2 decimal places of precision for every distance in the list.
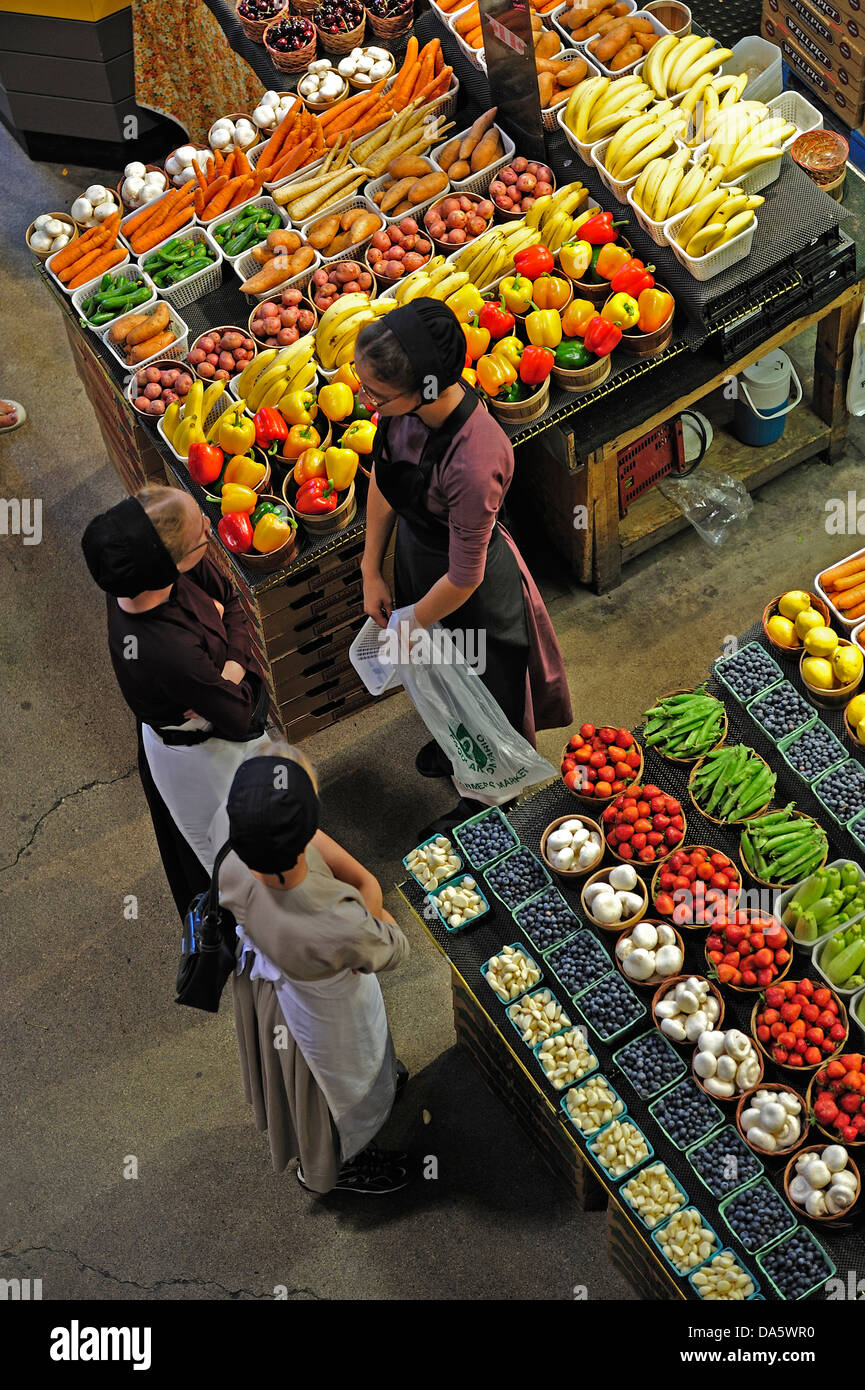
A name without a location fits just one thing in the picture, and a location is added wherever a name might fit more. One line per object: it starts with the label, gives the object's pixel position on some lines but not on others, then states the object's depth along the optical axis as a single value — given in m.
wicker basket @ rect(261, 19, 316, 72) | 6.29
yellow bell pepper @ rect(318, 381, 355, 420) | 5.31
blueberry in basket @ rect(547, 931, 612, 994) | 4.20
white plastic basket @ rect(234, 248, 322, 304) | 5.67
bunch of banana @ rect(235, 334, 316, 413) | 5.36
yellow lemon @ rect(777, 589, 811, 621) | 4.70
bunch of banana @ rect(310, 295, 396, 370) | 5.39
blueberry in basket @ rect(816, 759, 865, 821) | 4.36
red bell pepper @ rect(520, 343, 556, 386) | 5.18
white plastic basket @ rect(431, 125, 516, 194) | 5.80
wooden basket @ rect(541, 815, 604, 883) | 4.34
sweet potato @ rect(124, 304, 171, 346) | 5.58
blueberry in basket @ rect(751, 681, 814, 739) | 4.53
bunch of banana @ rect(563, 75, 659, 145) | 5.69
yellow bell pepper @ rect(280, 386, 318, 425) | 5.30
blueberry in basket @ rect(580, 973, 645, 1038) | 4.12
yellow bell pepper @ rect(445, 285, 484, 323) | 5.38
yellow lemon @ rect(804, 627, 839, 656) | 4.60
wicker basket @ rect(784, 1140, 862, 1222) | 3.76
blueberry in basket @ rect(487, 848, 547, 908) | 4.37
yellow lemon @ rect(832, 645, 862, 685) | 4.59
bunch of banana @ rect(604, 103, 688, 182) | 5.56
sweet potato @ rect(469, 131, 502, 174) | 5.81
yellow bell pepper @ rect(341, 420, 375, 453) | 5.21
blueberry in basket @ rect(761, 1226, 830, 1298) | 3.71
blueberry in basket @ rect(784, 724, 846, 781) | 4.45
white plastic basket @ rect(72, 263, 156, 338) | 5.77
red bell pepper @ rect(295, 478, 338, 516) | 5.11
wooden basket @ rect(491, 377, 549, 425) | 5.21
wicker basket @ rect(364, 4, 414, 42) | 6.30
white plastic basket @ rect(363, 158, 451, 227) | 5.80
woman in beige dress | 3.31
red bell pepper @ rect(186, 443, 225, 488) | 5.22
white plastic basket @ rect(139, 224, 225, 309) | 5.75
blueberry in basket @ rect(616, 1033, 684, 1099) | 4.03
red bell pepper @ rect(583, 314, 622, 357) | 5.24
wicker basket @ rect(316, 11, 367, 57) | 6.27
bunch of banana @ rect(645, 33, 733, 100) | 5.84
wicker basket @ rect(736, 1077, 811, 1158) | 3.87
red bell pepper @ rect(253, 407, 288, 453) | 5.29
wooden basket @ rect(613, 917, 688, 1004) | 4.15
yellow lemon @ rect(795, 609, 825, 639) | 4.65
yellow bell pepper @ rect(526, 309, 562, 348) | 5.28
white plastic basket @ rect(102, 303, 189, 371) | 5.57
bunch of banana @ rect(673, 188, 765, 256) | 5.30
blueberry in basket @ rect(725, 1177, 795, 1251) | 3.77
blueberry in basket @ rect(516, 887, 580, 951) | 4.28
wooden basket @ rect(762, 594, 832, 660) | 4.71
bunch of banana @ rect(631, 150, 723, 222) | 5.41
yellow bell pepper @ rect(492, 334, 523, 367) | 5.24
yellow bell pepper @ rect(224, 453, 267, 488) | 5.20
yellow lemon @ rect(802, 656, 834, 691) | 4.60
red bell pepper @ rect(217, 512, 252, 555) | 5.07
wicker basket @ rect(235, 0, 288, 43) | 6.36
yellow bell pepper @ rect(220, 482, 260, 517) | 5.12
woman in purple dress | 3.93
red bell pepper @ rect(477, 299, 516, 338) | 5.35
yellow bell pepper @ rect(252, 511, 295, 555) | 5.06
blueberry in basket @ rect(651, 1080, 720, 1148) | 3.94
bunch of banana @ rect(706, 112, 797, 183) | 5.43
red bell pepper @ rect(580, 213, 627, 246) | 5.51
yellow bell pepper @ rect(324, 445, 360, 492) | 5.12
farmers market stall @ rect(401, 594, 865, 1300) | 3.82
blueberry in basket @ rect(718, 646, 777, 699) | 4.62
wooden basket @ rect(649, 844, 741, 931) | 4.20
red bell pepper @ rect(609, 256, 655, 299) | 5.33
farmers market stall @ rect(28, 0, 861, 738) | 5.30
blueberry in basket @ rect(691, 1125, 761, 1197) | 3.86
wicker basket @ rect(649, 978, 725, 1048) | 4.11
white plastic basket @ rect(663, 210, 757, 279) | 5.30
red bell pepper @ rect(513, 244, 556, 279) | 5.42
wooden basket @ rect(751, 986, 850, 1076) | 3.94
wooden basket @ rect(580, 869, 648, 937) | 4.21
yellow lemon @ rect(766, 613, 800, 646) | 4.69
